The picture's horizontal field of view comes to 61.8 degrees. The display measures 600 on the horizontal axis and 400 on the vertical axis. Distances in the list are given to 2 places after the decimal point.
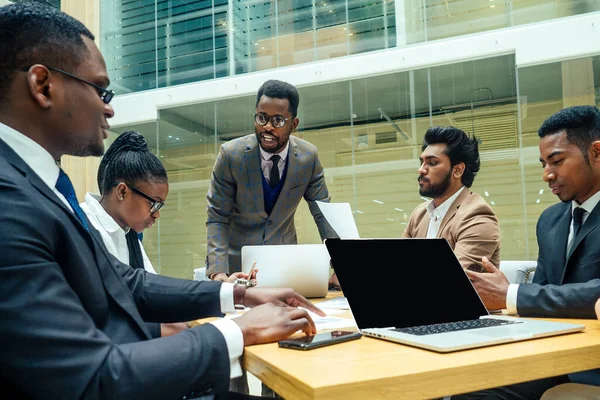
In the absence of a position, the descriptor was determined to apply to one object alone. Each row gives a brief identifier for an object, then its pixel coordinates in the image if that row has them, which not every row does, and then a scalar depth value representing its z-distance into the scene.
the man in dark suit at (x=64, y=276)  0.72
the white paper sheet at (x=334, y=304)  1.66
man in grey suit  2.66
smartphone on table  0.95
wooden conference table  0.73
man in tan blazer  2.17
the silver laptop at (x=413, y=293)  1.08
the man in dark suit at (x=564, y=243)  1.33
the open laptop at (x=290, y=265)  1.85
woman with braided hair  2.04
